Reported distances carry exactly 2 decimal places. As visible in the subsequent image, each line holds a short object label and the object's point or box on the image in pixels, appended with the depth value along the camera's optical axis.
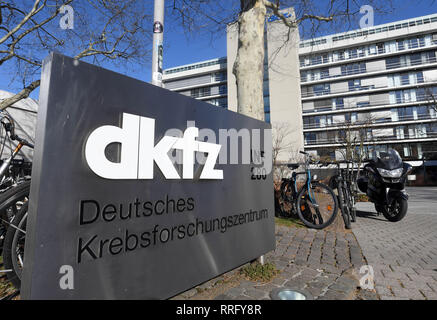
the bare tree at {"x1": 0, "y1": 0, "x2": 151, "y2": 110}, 7.65
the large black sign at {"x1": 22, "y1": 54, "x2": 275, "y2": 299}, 1.23
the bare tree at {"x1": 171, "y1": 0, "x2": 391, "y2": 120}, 3.87
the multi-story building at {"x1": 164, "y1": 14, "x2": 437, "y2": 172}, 39.81
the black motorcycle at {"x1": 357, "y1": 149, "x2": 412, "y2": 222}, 5.12
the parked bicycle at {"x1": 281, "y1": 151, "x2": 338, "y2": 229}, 4.39
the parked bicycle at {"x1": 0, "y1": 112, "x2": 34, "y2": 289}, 1.94
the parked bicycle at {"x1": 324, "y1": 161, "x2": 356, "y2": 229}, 4.59
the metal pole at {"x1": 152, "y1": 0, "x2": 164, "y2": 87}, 3.21
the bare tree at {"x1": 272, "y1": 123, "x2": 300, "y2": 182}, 39.17
